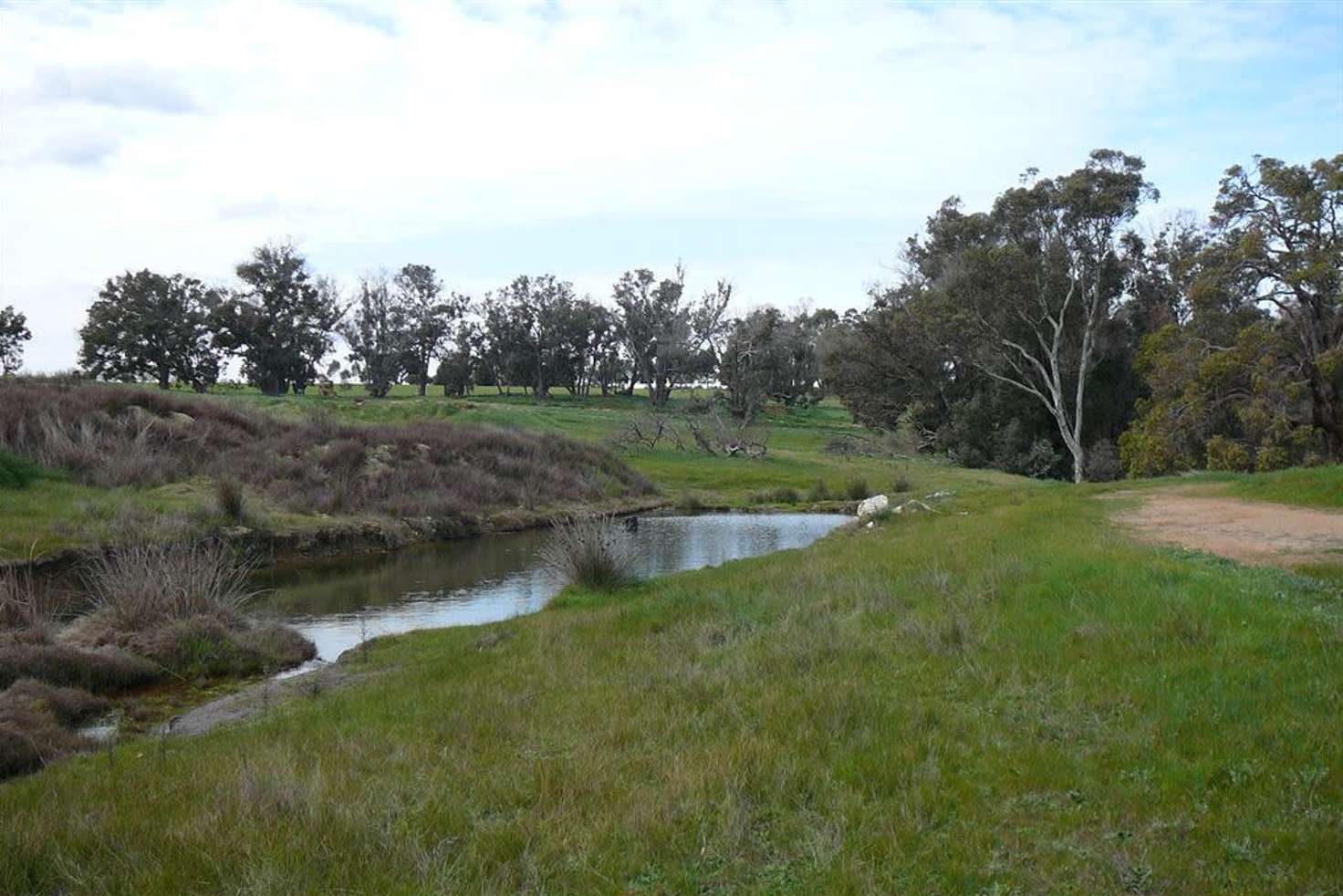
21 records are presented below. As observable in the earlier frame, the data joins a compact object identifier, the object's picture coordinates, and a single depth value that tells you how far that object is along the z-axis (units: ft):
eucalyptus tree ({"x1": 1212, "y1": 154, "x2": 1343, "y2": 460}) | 93.81
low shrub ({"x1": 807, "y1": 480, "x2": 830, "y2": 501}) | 132.77
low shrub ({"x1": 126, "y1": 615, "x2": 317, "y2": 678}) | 41.81
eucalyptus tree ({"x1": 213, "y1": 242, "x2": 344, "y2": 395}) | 247.91
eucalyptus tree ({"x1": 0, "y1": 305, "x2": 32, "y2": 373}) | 214.48
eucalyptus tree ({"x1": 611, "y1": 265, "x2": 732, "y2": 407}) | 261.44
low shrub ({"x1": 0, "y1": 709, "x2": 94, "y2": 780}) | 28.32
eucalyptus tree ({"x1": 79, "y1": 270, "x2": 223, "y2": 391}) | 226.17
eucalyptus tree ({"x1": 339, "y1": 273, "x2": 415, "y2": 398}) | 297.94
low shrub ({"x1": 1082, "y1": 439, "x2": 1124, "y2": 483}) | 148.77
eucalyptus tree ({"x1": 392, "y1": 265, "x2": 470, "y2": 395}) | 311.27
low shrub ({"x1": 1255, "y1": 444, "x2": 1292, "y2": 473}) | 92.73
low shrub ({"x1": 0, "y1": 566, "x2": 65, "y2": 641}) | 42.38
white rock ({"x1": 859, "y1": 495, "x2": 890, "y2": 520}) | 88.84
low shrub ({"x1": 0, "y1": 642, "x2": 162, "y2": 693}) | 37.17
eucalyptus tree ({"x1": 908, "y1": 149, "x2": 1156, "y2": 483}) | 145.48
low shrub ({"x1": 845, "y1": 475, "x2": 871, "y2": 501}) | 132.32
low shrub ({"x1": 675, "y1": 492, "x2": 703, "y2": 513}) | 125.89
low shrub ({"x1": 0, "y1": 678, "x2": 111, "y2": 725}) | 33.30
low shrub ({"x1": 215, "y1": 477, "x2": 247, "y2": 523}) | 81.87
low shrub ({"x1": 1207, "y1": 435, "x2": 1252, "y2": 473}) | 96.12
